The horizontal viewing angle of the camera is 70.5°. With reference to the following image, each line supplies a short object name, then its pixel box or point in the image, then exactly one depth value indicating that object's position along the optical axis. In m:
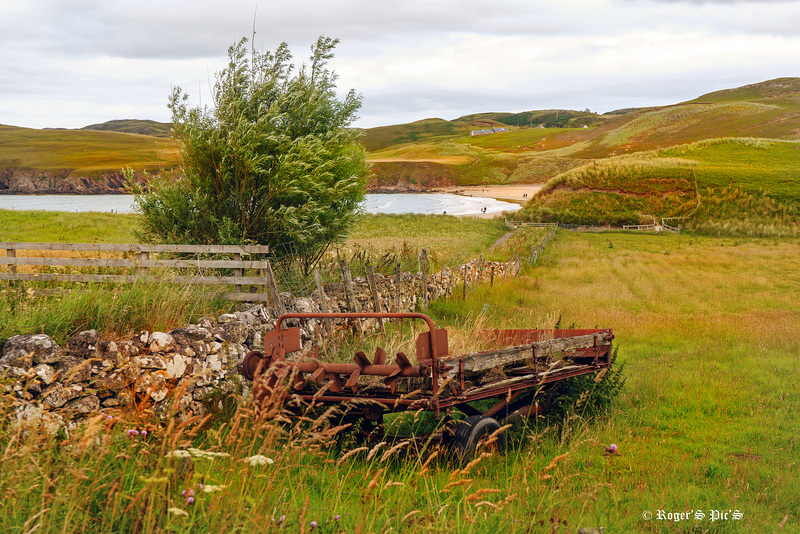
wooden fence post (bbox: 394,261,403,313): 13.95
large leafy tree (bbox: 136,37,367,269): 11.95
